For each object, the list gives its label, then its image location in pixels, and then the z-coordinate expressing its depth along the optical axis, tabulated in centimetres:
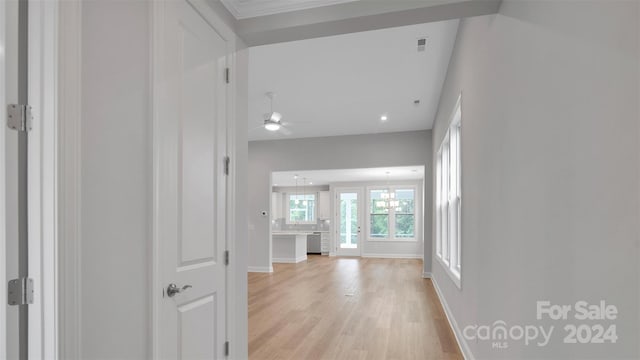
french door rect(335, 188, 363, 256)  1155
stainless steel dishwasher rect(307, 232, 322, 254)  1234
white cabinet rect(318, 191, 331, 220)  1282
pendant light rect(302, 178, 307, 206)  1305
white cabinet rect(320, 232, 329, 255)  1225
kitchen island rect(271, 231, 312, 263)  959
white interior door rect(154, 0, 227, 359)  176
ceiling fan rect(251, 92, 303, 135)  502
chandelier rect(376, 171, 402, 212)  1101
